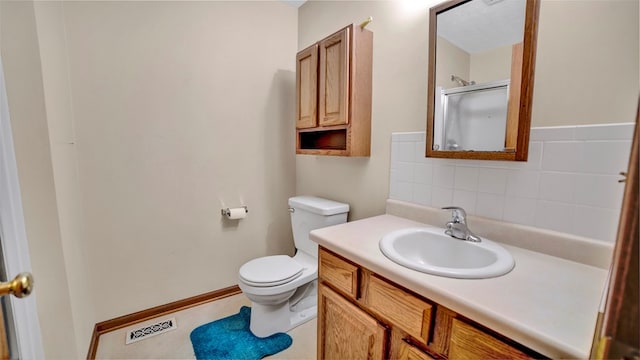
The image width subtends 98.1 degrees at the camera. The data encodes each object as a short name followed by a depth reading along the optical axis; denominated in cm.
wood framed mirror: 97
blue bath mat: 154
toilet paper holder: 202
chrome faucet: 109
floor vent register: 166
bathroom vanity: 62
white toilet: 159
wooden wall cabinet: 152
